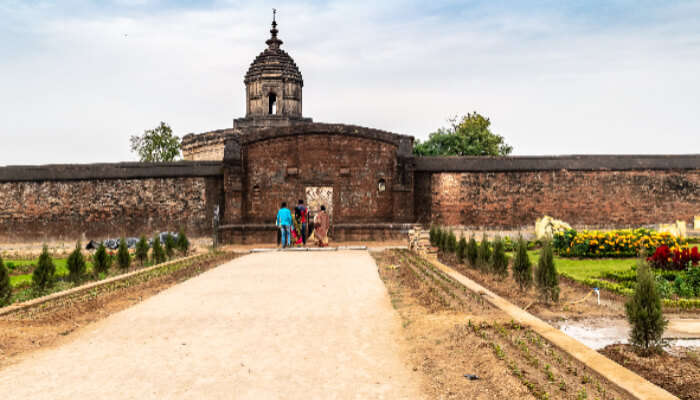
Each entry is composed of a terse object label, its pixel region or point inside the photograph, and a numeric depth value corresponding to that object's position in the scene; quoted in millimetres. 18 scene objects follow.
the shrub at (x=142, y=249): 15086
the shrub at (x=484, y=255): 12344
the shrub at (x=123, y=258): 13359
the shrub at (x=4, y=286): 9062
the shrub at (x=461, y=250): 14402
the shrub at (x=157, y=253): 15227
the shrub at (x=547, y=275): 8562
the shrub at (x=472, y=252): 13305
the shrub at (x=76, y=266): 11445
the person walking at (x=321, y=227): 19061
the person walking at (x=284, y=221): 18547
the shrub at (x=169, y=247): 16428
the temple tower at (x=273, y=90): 31500
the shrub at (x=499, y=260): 11328
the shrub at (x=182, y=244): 17500
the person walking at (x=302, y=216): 19531
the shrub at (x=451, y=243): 16000
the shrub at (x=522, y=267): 9688
